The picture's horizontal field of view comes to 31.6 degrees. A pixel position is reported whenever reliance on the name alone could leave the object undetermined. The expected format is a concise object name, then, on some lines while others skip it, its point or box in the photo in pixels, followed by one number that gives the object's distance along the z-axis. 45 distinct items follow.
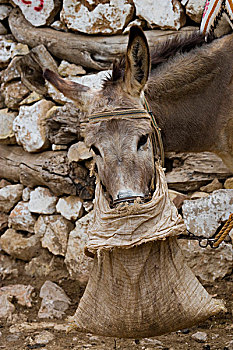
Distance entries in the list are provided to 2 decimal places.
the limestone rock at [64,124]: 4.12
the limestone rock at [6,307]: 3.69
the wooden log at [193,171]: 3.92
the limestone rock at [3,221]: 4.59
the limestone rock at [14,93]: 4.47
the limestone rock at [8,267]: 4.40
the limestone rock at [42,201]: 4.34
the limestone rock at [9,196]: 4.57
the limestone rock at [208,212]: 3.81
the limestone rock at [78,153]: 4.03
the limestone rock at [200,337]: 3.11
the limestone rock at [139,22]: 4.04
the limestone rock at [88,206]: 4.09
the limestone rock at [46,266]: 4.25
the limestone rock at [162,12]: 3.85
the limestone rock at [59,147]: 4.23
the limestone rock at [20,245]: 4.41
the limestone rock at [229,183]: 3.89
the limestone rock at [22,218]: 4.45
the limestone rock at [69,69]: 4.25
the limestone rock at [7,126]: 4.59
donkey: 2.09
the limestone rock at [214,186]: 3.93
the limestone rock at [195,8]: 3.77
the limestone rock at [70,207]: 4.16
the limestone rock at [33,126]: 4.31
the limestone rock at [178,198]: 3.89
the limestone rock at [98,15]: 4.04
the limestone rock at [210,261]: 3.79
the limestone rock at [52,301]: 3.71
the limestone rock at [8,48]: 4.47
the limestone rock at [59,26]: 4.31
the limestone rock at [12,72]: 4.44
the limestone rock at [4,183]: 4.66
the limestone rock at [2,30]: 4.57
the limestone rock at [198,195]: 3.91
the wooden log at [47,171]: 4.10
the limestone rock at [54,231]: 4.25
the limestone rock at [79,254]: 4.05
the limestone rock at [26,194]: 4.51
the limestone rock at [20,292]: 3.89
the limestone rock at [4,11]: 4.56
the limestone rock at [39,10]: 4.28
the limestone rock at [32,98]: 4.39
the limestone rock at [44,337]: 3.24
